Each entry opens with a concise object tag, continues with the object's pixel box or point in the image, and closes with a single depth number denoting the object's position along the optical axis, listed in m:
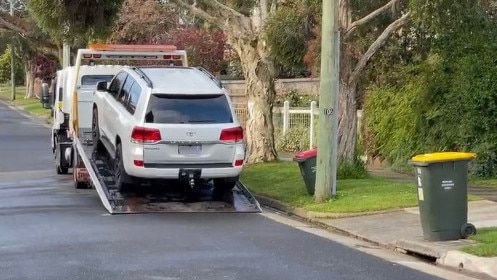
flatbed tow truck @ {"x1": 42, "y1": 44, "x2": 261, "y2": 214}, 15.11
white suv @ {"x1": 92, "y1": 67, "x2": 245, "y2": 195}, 14.62
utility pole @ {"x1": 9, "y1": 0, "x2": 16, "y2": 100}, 57.59
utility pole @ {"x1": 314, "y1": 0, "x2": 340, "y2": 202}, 15.27
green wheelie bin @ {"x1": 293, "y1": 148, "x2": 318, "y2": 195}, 16.08
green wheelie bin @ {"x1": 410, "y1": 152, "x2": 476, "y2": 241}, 11.43
